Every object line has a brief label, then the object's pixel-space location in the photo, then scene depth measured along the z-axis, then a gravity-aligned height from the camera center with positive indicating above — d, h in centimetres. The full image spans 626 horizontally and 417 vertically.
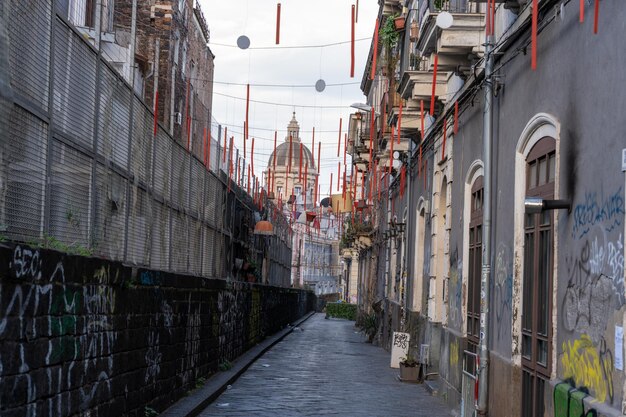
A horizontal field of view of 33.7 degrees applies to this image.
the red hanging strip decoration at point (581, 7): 732 +199
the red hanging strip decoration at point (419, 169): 1967 +238
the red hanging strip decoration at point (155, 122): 1203 +179
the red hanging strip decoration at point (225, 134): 1910 +264
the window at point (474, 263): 1387 +29
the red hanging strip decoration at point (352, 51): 1223 +272
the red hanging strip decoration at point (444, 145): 1560 +218
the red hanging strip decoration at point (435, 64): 1331 +283
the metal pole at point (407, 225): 2389 +135
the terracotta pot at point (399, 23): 2552 +639
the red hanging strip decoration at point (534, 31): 812 +202
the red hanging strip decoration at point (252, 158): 2242 +276
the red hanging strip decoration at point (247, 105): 1597 +267
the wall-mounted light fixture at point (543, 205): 862 +68
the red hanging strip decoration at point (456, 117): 1499 +247
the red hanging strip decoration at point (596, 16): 731 +195
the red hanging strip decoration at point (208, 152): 1685 +201
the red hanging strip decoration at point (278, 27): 1249 +304
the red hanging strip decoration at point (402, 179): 2270 +229
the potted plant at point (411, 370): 1898 -161
